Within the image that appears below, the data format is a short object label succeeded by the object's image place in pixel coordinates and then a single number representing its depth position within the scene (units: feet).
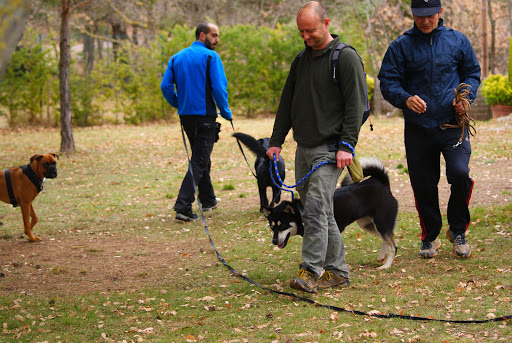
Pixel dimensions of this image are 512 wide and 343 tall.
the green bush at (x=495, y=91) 53.93
